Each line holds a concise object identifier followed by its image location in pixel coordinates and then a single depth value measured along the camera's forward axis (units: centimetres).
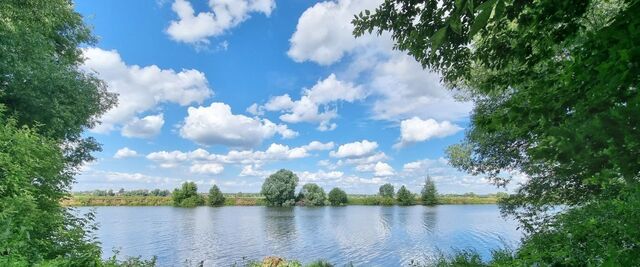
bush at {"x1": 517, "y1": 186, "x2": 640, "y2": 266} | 425
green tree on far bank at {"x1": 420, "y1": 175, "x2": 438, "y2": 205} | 11750
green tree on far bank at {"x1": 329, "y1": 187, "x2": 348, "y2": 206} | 11031
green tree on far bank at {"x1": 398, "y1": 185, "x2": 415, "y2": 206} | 11706
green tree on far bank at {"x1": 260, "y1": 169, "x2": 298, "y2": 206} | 9731
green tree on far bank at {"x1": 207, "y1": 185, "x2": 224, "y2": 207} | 11031
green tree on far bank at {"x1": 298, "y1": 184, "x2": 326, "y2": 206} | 10044
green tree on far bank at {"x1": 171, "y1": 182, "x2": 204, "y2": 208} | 10694
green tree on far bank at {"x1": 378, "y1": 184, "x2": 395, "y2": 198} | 12758
